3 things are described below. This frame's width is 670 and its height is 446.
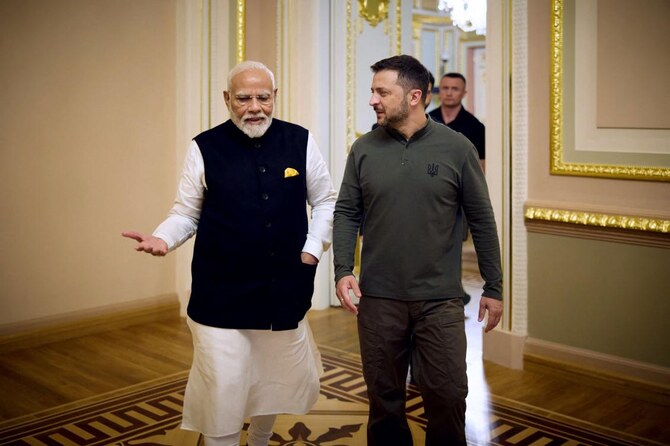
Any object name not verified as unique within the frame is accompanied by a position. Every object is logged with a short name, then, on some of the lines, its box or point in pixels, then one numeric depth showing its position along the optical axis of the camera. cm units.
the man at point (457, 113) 502
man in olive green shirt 258
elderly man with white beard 265
